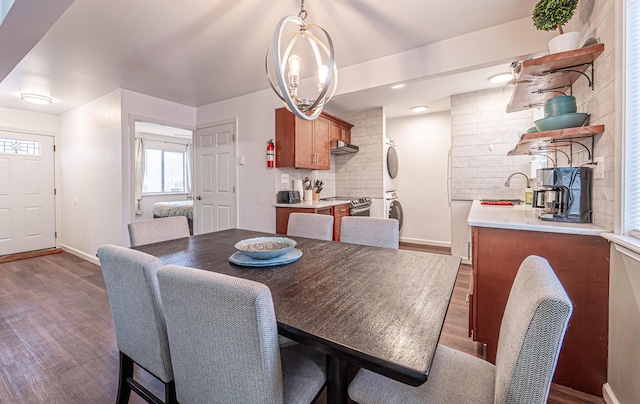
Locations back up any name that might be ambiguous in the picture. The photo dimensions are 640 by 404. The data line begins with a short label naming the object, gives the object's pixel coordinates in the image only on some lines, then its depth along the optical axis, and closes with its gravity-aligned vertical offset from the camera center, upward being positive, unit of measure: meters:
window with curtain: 6.66 +0.65
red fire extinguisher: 3.57 +0.55
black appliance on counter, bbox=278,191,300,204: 3.57 -0.01
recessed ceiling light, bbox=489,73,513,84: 3.17 +1.42
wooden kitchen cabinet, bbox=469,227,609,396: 1.46 -0.50
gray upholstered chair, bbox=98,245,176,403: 1.01 -0.46
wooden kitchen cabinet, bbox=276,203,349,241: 3.46 -0.23
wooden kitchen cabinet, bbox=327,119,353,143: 4.23 +1.10
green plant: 1.53 +1.06
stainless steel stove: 4.04 -0.16
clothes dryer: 4.58 +0.54
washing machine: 4.64 -0.18
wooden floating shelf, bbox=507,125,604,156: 1.47 +0.37
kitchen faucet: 3.46 +0.21
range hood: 4.15 +0.78
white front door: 4.38 +0.07
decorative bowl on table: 1.41 -0.29
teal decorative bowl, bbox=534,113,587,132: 1.61 +0.45
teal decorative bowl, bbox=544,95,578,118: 1.67 +0.57
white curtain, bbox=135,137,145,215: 6.32 +0.60
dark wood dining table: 0.71 -0.38
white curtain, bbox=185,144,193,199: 7.32 +0.78
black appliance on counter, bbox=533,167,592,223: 1.62 +0.02
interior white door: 4.00 +0.27
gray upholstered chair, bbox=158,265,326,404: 0.71 -0.41
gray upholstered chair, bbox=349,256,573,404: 0.63 -0.45
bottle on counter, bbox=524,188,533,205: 3.02 -0.01
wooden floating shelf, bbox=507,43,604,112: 1.50 +0.78
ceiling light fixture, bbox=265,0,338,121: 1.41 +0.71
